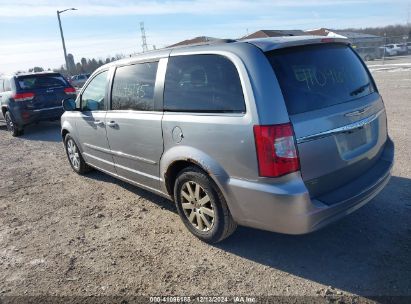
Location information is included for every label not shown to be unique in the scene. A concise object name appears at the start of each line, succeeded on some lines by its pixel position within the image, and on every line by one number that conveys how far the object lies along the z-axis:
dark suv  10.50
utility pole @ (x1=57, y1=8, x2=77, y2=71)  30.52
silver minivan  2.88
